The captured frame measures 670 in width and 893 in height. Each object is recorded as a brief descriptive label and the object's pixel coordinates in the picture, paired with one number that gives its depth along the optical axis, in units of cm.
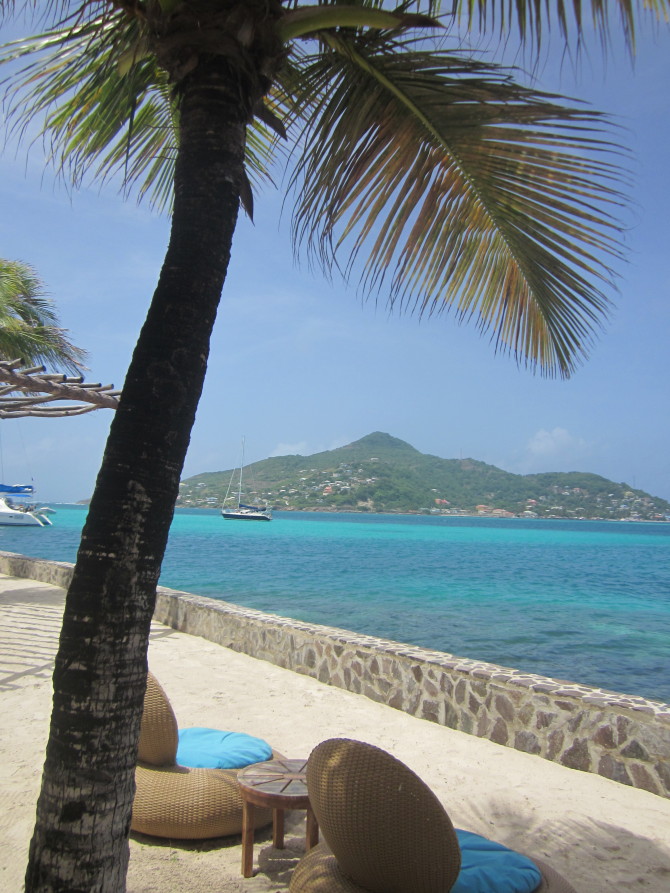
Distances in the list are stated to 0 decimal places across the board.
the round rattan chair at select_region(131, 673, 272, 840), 353
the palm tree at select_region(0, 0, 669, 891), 171
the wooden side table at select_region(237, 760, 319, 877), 319
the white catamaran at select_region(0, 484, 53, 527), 6918
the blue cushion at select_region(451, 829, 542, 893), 251
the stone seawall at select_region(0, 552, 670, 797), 470
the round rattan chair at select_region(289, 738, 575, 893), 236
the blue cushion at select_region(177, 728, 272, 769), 397
